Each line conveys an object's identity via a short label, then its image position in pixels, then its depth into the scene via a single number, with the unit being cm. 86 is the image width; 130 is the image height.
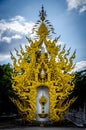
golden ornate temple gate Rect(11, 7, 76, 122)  2412
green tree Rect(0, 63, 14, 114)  3225
